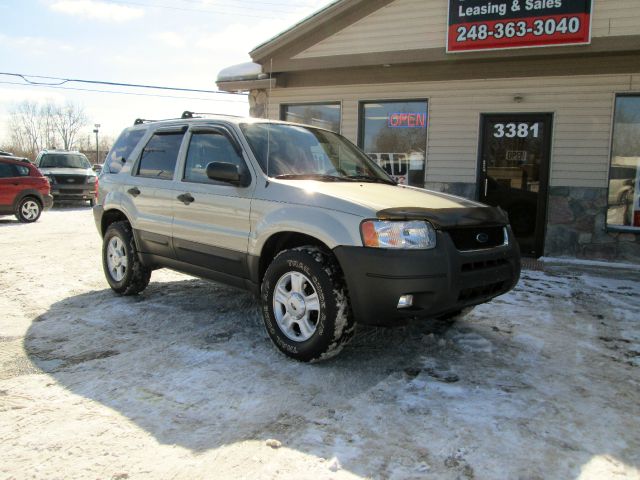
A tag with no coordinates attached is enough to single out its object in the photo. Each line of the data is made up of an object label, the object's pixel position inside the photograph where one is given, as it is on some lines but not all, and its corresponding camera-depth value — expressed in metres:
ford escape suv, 3.39
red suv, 12.63
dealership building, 7.96
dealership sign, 7.71
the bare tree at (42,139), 84.50
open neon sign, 9.36
